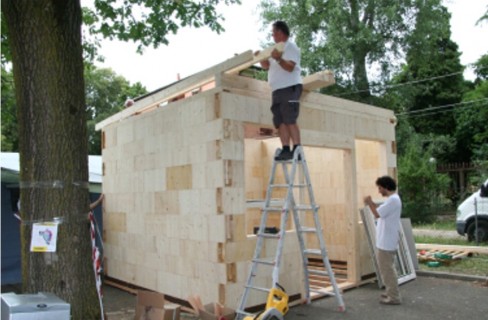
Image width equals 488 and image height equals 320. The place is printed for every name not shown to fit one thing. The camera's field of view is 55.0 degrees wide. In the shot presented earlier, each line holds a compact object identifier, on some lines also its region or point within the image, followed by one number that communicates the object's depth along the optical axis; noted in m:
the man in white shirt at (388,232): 6.40
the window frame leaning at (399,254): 7.61
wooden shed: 6.00
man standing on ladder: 5.69
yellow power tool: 4.72
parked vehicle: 11.38
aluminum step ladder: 5.50
